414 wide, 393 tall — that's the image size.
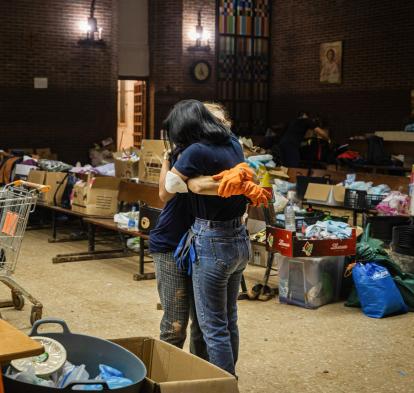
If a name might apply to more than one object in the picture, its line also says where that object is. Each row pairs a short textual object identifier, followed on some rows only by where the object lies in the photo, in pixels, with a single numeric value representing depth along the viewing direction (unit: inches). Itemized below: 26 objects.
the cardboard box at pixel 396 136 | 523.3
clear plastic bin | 251.3
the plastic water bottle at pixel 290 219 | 263.4
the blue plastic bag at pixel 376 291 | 241.4
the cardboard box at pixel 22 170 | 423.5
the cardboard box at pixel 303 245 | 245.6
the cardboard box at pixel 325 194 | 354.3
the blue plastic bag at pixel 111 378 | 104.9
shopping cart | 220.1
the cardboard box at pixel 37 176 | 398.0
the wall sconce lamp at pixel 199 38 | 647.1
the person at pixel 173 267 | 153.4
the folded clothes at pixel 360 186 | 360.8
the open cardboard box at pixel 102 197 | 347.6
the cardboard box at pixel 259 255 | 292.8
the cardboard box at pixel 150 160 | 335.0
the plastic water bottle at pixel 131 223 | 306.7
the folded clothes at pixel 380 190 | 350.9
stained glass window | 684.7
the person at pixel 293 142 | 525.0
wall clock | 655.1
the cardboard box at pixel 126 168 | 384.8
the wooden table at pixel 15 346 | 95.5
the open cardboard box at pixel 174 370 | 106.9
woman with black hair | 142.7
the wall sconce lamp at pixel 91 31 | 595.8
